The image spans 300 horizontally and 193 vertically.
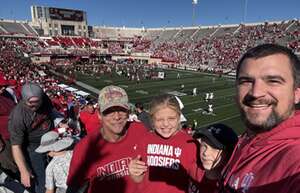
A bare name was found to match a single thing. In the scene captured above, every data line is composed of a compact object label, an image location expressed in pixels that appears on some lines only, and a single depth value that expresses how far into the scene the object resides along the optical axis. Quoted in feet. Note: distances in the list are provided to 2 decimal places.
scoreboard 146.41
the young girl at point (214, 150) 4.55
